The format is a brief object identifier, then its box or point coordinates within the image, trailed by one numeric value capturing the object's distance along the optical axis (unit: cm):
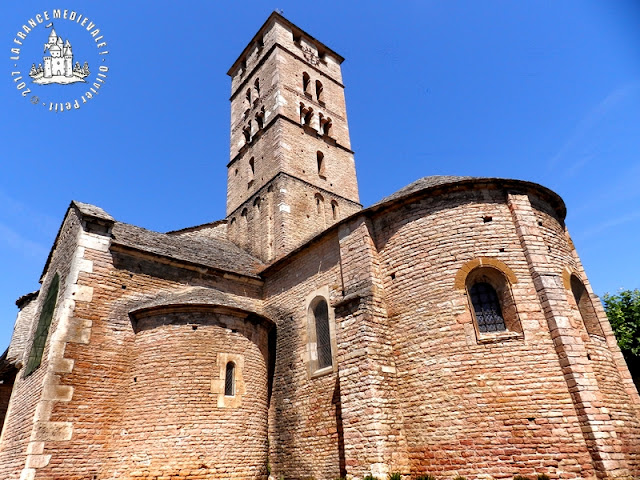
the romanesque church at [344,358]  876
